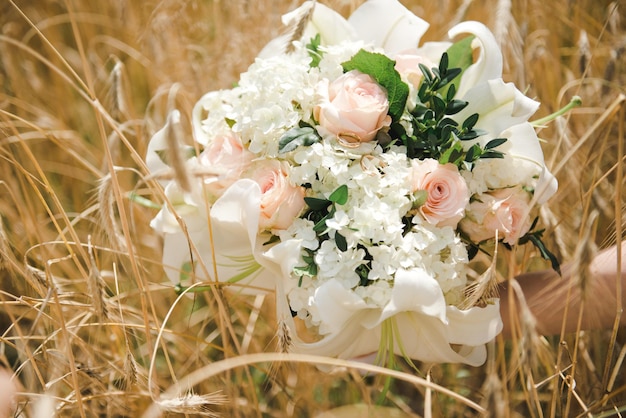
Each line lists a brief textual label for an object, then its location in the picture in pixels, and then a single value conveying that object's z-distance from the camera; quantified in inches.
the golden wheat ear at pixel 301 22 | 35.8
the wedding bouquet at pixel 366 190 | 30.3
